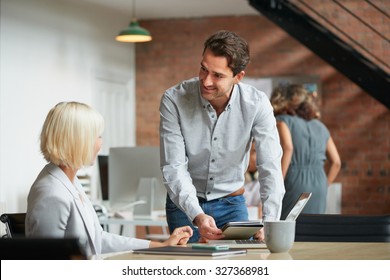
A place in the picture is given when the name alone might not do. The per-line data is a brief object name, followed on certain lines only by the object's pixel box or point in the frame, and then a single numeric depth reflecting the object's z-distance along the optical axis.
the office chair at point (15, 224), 3.56
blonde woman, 3.05
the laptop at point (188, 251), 2.99
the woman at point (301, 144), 7.42
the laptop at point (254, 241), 3.34
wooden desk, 2.98
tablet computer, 3.48
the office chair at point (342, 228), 4.00
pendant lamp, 11.16
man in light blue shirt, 4.31
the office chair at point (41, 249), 2.04
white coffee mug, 3.19
